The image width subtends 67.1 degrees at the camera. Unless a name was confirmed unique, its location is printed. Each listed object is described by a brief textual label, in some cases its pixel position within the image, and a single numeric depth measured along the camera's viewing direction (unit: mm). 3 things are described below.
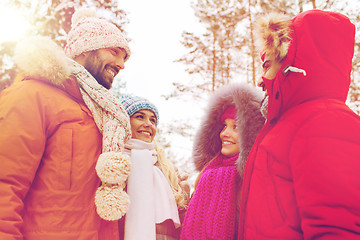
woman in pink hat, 2318
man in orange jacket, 1562
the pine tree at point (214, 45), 10930
